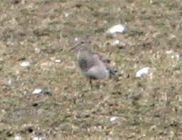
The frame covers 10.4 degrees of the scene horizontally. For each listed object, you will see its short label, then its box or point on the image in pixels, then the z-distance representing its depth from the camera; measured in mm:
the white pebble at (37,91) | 9977
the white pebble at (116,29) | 12148
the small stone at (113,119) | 9117
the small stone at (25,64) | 11023
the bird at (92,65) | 10031
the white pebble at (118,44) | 11648
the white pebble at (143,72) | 10484
